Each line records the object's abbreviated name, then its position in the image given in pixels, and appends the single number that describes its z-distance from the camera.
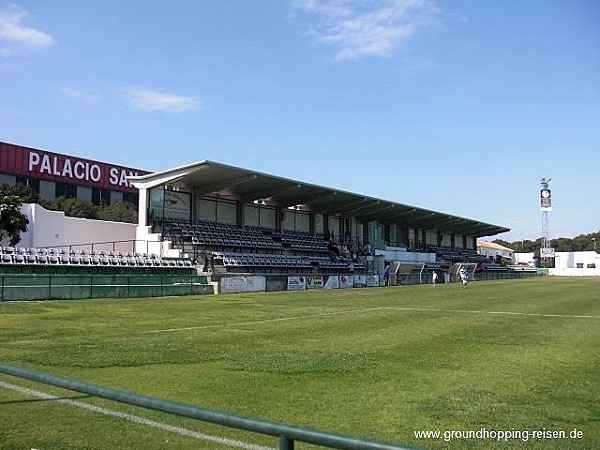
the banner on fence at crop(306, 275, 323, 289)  44.88
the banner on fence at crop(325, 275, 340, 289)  46.78
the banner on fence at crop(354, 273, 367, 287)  51.26
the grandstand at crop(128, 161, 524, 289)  43.94
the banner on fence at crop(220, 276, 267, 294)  36.75
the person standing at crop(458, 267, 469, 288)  50.61
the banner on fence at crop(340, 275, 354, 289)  48.69
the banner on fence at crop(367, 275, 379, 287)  53.50
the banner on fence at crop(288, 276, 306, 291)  42.34
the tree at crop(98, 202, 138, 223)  61.88
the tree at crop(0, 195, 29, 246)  38.19
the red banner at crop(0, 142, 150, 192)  62.81
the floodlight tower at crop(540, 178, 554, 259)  119.54
